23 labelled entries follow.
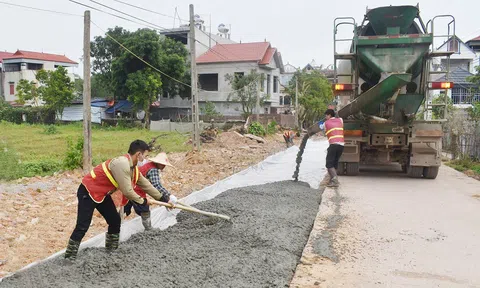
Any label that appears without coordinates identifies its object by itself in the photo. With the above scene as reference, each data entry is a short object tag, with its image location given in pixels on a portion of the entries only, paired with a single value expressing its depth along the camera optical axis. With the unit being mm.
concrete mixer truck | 8617
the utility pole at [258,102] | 24453
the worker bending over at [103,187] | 3975
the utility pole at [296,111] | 29609
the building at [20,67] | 38406
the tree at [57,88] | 29531
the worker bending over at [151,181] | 4949
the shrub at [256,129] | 21659
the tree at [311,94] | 31906
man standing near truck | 8352
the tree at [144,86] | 26344
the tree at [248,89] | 26703
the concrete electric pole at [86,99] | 8492
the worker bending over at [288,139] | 18966
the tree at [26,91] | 33094
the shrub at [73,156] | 9516
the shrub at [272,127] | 24398
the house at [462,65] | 26625
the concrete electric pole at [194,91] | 13047
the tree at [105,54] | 29438
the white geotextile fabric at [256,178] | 5233
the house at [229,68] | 30302
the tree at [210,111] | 26797
